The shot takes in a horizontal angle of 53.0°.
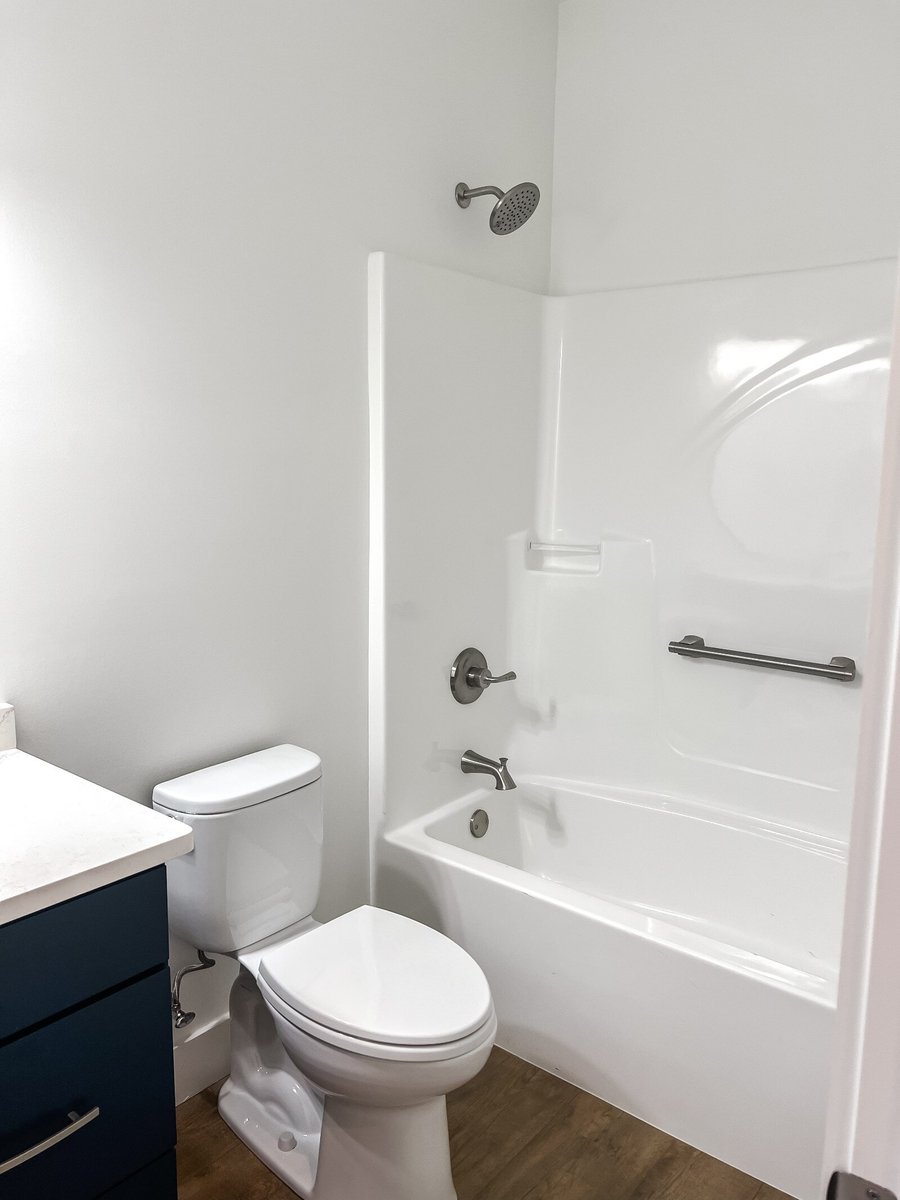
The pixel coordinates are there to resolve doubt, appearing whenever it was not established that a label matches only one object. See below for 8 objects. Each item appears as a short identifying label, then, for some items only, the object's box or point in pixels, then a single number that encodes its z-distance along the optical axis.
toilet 1.49
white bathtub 1.72
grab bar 2.18
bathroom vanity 1.06
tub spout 2.36
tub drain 2.45
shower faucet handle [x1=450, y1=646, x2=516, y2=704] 2.44
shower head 2.14
